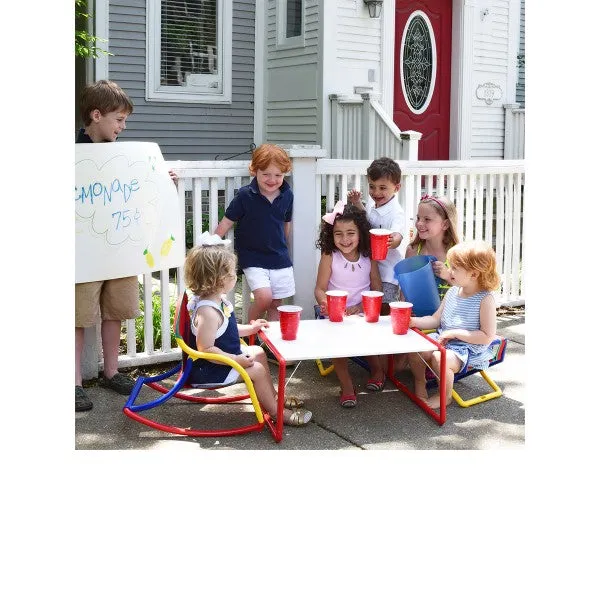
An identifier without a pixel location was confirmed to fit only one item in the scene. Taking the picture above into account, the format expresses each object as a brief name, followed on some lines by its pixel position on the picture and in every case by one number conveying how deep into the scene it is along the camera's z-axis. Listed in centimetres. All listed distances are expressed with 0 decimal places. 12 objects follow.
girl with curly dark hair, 502
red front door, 1162
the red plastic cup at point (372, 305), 465
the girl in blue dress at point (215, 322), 411
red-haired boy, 505
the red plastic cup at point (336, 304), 463
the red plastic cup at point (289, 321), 431
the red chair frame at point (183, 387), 405
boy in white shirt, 523
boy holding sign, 444
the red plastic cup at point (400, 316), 446
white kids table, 414
